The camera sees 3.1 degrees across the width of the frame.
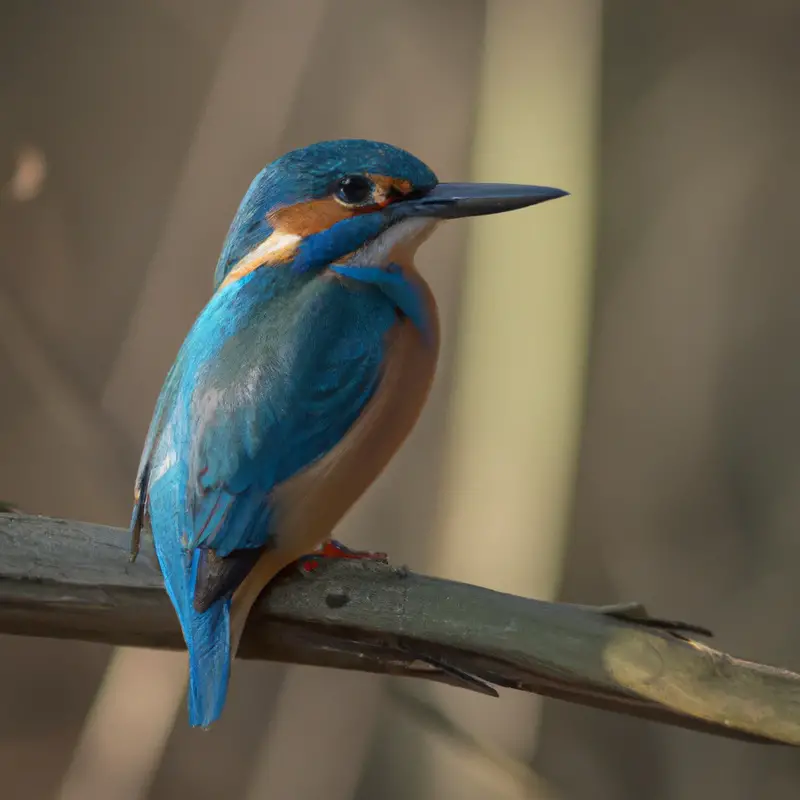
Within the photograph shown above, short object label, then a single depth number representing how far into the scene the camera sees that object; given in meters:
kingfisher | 3.20
